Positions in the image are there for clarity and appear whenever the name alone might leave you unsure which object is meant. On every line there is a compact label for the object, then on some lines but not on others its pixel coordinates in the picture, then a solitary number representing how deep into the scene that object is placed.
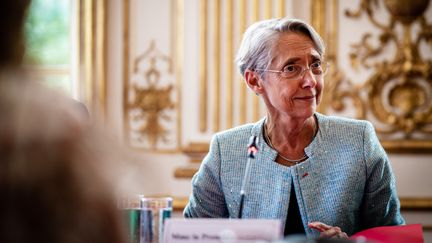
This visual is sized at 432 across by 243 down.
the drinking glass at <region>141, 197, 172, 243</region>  4.24
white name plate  3.99
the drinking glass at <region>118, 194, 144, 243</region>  4.23
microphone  4.27
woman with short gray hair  4.59
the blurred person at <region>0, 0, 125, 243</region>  1.80
